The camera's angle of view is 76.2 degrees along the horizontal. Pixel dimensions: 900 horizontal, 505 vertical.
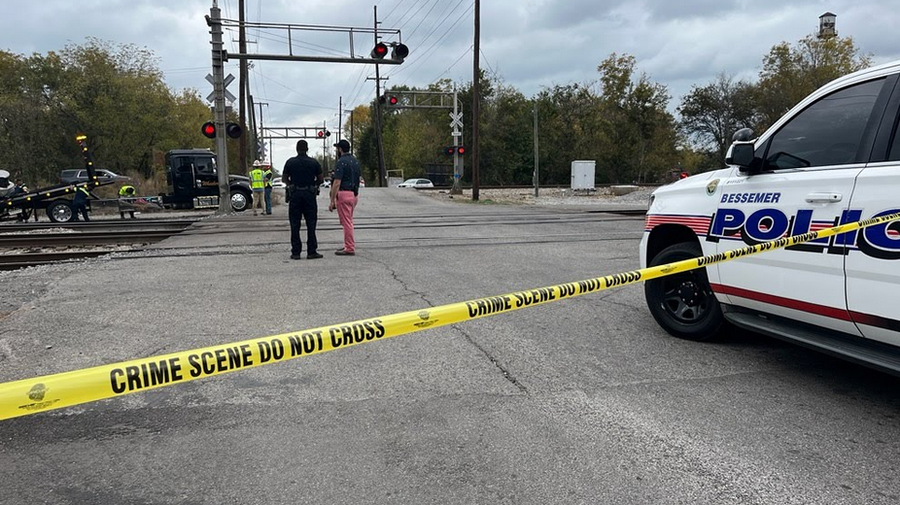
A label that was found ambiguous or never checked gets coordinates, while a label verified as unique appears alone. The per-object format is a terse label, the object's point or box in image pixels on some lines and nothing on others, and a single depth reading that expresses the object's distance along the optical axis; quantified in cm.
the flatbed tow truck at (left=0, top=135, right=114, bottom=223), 1812
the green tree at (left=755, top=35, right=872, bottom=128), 4578
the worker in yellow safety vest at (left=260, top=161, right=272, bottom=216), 1998
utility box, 3262
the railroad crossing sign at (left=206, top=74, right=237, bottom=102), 1930
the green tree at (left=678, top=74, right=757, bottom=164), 4925
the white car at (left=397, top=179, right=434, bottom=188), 4869
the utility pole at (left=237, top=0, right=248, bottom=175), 3108
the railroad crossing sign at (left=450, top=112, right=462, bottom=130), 3316
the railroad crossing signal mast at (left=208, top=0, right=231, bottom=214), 1930
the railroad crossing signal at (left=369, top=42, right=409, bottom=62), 2002
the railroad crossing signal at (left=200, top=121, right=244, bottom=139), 1914
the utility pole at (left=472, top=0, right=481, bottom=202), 2892
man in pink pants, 936
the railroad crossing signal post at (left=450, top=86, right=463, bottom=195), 3359
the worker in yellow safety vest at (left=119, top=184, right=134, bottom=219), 1928
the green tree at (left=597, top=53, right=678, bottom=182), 5444
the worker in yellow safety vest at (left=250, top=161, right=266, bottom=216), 2016
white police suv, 331
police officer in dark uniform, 917
